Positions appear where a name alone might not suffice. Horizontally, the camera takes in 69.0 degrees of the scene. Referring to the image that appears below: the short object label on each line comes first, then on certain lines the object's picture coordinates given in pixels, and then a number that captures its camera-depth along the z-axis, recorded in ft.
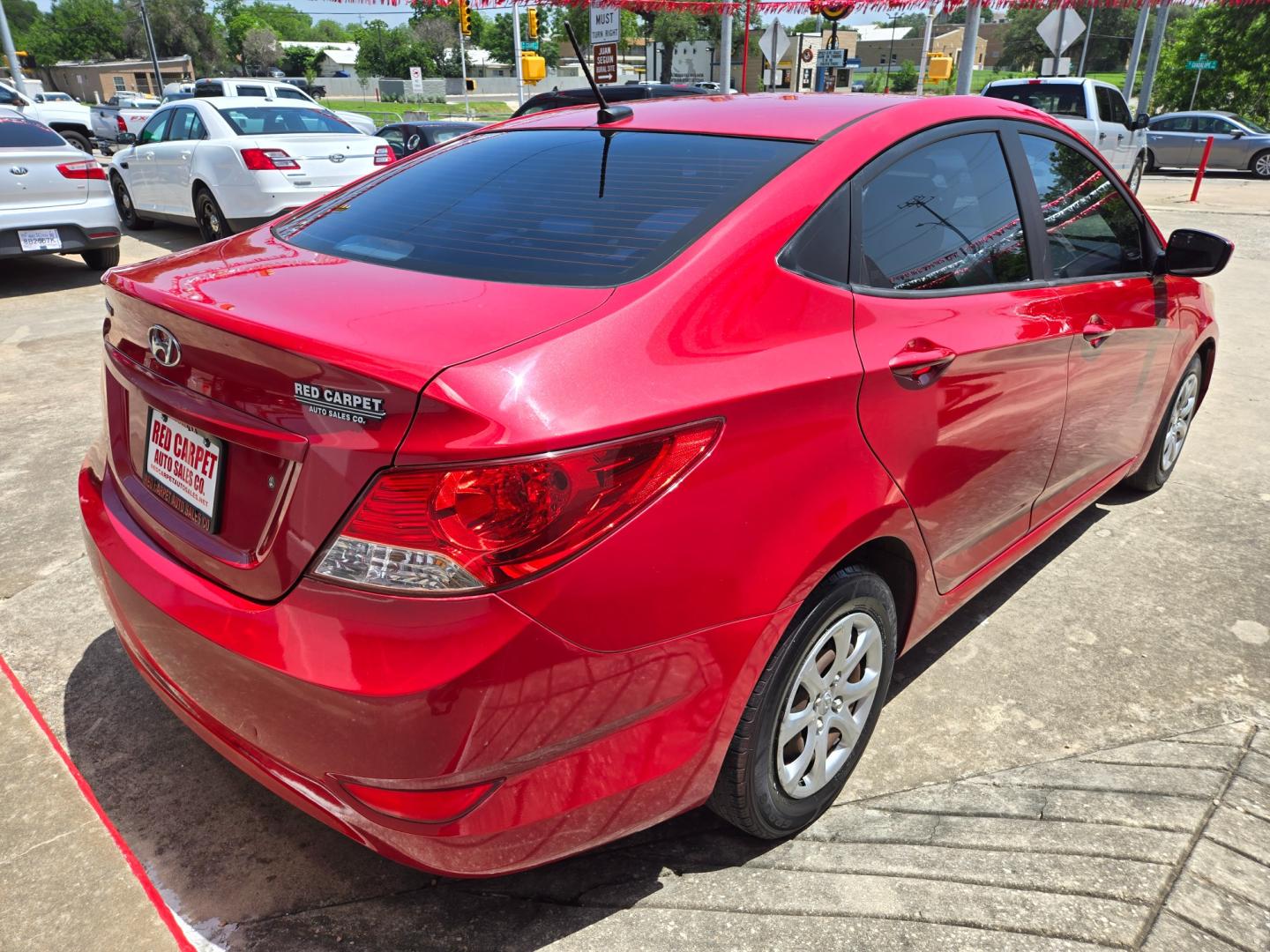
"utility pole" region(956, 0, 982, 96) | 45.52
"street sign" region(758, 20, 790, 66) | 59.62
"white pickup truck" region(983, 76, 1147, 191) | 43.32
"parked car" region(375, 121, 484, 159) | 44.42
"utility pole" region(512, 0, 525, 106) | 79.41
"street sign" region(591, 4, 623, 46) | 53.31
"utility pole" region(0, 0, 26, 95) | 95.44
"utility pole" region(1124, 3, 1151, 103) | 73.12
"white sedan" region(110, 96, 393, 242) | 30.17
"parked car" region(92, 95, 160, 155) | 85.48
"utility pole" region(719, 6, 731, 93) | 72.59
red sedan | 5.10
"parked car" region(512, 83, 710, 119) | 36.91
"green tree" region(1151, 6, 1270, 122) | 94.17
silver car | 69.72
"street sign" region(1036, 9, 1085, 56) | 51.96
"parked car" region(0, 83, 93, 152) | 69.21
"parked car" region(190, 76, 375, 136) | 59.11
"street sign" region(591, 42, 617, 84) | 53.98
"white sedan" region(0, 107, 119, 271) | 26.45
